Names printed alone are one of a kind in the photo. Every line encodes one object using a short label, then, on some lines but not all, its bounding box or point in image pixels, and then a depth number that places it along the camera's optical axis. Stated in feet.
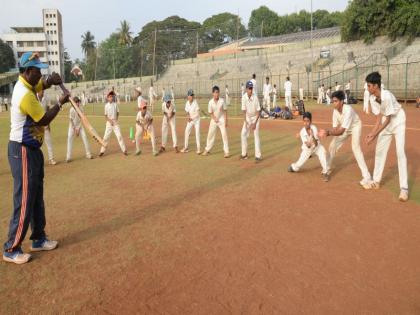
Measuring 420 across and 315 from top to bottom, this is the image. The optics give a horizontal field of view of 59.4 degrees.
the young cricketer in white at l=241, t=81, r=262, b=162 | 34.32
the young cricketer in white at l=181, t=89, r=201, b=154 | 39.83
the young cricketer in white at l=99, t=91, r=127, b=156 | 39.91
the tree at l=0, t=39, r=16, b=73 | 237.25
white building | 277.44
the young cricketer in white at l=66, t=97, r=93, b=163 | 38.04
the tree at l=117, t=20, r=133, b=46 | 277.76
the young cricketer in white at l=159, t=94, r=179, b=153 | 40.98
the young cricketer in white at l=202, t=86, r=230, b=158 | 37.01
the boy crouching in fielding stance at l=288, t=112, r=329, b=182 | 26.86
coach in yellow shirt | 14.37
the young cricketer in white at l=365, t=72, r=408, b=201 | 21.70
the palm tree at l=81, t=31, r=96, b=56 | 325.42
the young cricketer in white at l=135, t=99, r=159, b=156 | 39.52
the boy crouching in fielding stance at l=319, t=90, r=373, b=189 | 24.12
